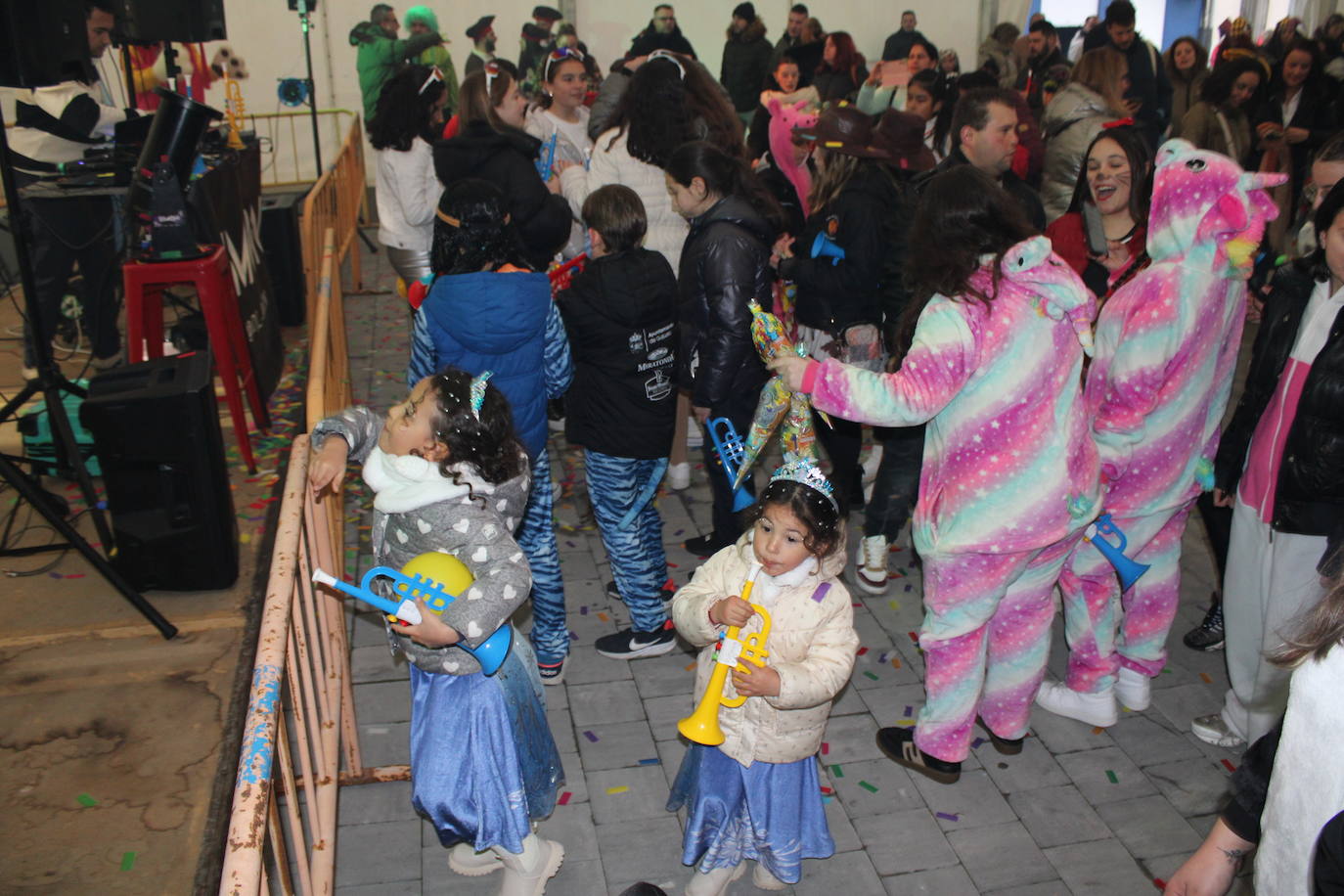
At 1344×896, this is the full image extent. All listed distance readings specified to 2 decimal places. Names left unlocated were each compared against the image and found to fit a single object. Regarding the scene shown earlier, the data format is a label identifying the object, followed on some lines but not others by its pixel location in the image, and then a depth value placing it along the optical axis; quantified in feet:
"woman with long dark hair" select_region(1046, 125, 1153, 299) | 13.07
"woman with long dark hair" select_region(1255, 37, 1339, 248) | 30.48
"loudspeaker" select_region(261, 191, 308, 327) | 28.27
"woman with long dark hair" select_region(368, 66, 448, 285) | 22.20
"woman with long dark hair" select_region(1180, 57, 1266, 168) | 28.81
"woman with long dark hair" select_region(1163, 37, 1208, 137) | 34.78
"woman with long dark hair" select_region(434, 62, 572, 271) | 18.30
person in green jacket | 35.83
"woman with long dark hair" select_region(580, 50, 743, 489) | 17.98
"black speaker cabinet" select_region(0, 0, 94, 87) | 16.38
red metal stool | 18.43
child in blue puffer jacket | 11.96
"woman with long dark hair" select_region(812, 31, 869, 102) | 40.98
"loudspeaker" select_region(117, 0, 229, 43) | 23.43
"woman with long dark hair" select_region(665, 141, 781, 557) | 14.44
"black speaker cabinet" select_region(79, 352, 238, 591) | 15.05
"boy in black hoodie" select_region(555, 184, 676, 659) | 13.34
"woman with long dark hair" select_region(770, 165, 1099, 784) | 10.46
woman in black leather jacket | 10.66
